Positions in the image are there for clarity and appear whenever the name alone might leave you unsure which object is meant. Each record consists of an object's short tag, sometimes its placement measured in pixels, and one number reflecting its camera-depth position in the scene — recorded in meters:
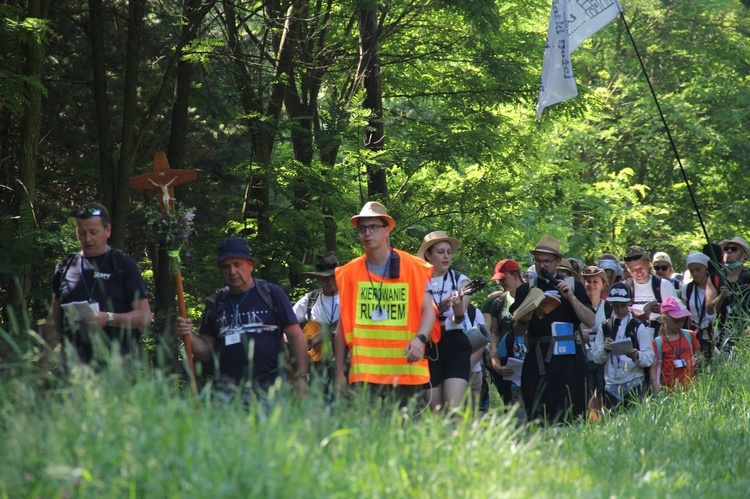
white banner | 24.37
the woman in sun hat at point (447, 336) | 16.66
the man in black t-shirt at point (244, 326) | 13.96
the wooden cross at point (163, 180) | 15.66
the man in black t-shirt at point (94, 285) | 13.91
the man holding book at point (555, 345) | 18.16
